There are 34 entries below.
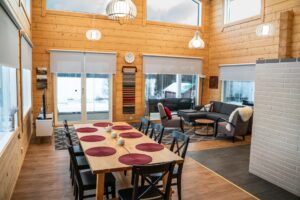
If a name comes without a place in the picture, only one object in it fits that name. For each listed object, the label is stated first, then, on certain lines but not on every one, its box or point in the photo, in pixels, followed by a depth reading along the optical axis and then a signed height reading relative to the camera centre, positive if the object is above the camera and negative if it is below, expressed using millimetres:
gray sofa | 7238 -793
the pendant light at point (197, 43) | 6578 +1197
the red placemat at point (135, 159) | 2486 -762
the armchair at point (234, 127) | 5801 -962
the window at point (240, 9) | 7090 +2403
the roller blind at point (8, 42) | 2802 +549
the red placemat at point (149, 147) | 2918 -739
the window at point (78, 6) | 7126 +2375
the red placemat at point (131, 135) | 3516 -711
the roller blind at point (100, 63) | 7469 +699
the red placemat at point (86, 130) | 3748 -692
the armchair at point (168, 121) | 6633 -932
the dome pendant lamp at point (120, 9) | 3221 +1018
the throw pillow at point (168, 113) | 6617 -714
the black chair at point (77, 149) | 3219 -982
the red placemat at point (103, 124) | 4198 -667
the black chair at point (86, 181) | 2555 -1042
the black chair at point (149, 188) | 2148 -976
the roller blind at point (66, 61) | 7121 +691
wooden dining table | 2355 -760
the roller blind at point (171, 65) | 8164 +744
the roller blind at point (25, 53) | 4574 +634
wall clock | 7855 +921
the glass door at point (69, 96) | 7441 -336
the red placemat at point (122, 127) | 3965 -687
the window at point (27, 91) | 5338 -153
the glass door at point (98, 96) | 7742 -337
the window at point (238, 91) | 7302 -122
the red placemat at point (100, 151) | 2696 -744
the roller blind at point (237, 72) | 7105 +474
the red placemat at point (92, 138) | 3255 -716
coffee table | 6485 -918
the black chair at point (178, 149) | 2873 -800
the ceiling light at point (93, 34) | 6780 +1425
